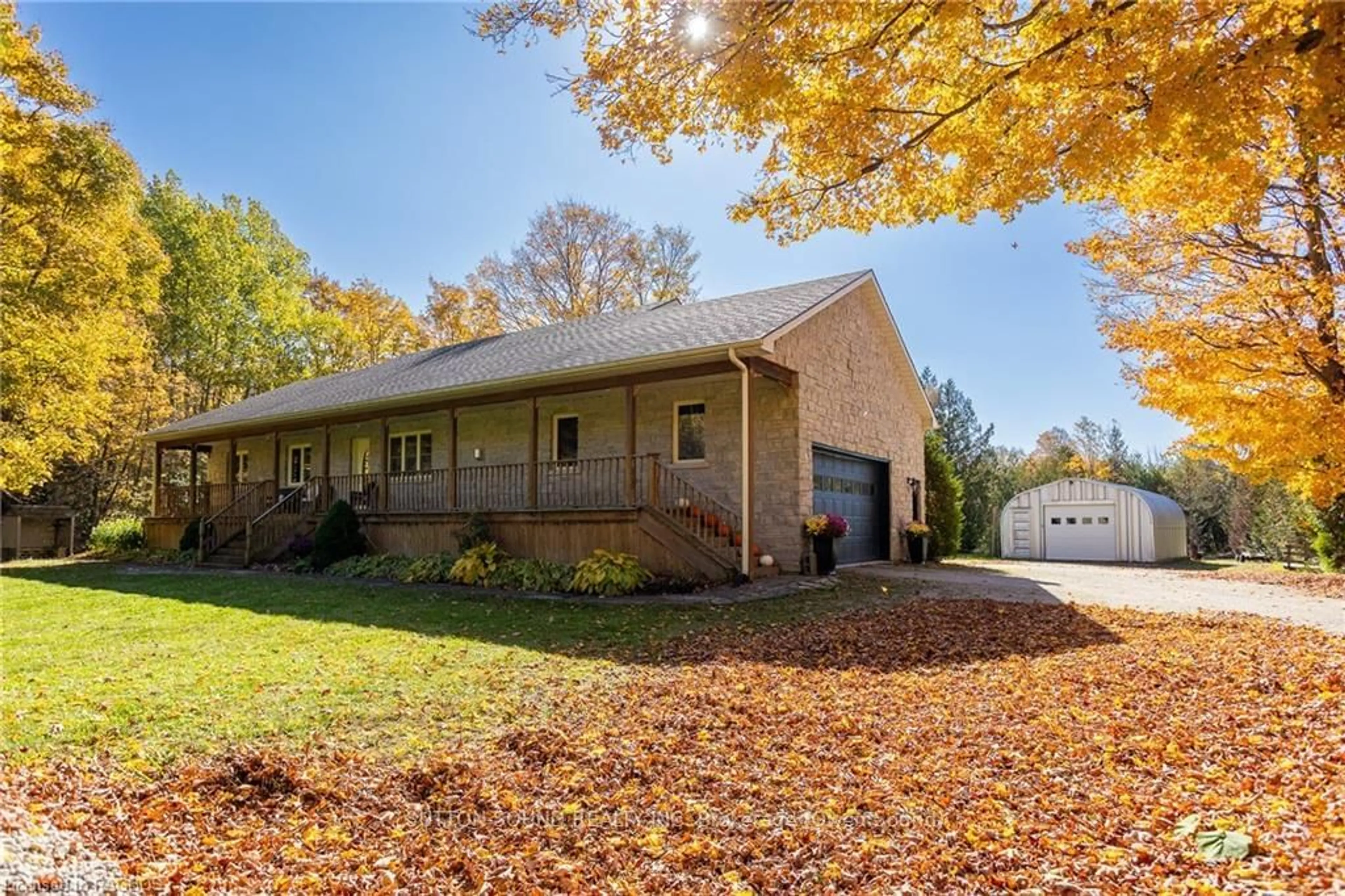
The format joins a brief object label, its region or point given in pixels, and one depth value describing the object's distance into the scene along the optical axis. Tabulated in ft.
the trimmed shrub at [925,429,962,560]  61.87
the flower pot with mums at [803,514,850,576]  38.42
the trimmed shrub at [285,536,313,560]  48.55
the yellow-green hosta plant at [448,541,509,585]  37.35
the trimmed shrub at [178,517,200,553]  55.77
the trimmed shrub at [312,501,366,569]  45.11
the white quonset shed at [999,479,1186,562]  71.46
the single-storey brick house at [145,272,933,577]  36.99
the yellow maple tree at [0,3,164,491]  44.14
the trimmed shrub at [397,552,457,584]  39.04
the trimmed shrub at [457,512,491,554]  40.50
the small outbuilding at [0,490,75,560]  66.49
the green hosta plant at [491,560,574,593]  34.86
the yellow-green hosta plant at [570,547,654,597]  32.55
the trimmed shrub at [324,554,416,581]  41.81
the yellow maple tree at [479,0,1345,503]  13.87
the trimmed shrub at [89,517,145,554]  65.92
